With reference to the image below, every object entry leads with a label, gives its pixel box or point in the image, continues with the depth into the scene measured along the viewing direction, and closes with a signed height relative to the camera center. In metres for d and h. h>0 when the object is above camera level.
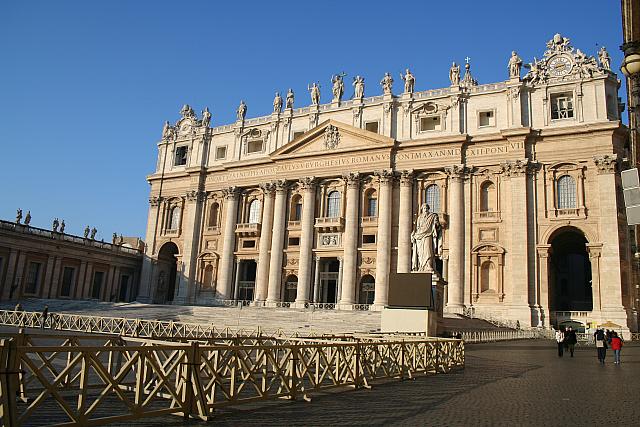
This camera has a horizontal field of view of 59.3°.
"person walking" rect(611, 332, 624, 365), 18.92 -0.35
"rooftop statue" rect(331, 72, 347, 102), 50.66 +20.70
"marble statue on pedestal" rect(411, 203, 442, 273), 23.88 +3.49
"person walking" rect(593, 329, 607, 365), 19.25 -0.34
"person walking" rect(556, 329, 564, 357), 22.50 -0.37
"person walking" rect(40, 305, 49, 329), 28.20 -0.62
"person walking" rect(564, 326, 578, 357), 23.11 -0.25
